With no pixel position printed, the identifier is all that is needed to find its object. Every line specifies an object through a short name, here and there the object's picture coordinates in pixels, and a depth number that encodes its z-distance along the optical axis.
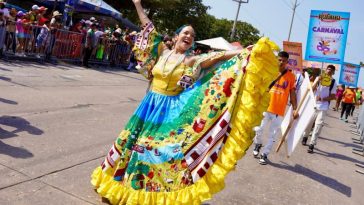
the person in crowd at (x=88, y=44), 16.09
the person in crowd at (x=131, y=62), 20.05
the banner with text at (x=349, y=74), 27.34
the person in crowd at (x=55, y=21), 14.55
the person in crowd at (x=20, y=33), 12.98
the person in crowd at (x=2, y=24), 12.16
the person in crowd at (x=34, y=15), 13.93
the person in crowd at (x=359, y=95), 30.71
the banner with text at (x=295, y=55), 15.47
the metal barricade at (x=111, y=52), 17.52
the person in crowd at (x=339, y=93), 26.47
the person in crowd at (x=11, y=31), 12.67
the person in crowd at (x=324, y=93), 9.44
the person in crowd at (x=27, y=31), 13.27
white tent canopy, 26.49
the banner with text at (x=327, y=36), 11.61
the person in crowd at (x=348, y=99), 19.86
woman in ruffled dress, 3.67
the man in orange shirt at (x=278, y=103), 7.16
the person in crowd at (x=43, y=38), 13.96
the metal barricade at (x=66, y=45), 14.93
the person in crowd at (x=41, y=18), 14.25
